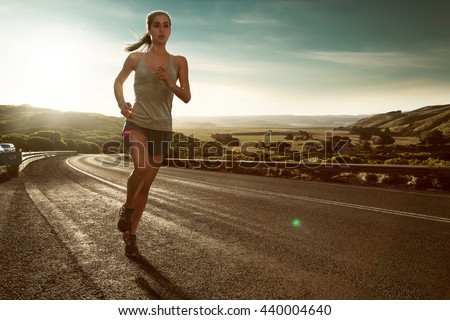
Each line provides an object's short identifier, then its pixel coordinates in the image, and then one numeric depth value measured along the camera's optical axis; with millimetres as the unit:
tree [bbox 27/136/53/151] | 83000
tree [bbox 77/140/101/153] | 96375
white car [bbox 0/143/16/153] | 29006
